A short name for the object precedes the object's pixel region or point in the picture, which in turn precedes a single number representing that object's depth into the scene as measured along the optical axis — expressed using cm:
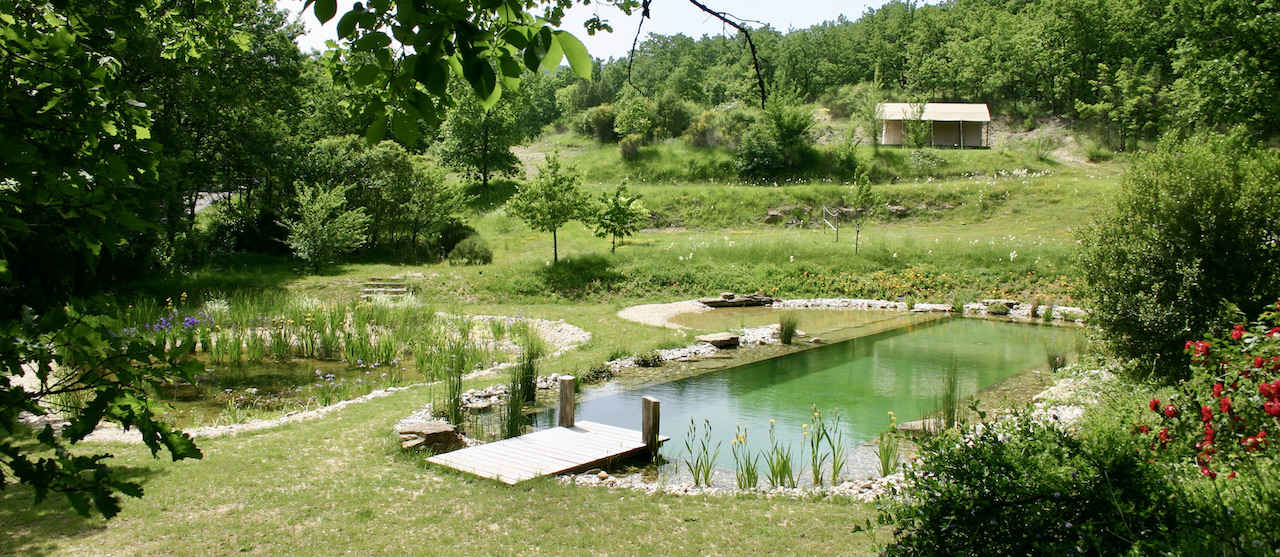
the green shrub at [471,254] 2091
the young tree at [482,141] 3350
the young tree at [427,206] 2153
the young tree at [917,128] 3806
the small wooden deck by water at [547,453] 629
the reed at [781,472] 634
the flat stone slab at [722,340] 1307
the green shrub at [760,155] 3659
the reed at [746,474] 624
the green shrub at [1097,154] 3794
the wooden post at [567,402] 770
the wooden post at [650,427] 707
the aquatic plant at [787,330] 1370
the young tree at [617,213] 2166
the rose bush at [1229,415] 411
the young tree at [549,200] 1927
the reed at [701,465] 640
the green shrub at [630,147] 3925
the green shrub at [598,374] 1067
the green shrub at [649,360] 1172
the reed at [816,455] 636
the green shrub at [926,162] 3506
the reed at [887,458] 647
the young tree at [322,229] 1892
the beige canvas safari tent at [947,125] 4156
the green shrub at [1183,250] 726
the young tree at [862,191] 2111
